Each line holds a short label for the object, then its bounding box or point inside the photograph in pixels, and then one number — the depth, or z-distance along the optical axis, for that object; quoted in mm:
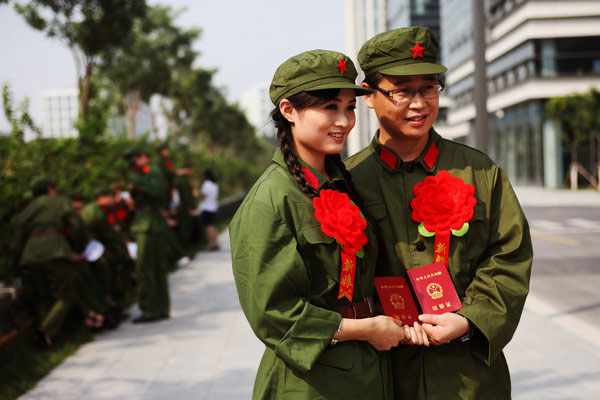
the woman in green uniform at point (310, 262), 1857
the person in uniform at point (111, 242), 7012
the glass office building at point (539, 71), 33656
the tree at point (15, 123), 6070
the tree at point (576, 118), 30656
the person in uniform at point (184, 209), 13211
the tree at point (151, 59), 22875
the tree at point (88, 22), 12922
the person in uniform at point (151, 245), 7270
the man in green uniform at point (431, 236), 2121
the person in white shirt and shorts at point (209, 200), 13633
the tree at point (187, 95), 30433
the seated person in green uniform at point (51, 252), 6031
